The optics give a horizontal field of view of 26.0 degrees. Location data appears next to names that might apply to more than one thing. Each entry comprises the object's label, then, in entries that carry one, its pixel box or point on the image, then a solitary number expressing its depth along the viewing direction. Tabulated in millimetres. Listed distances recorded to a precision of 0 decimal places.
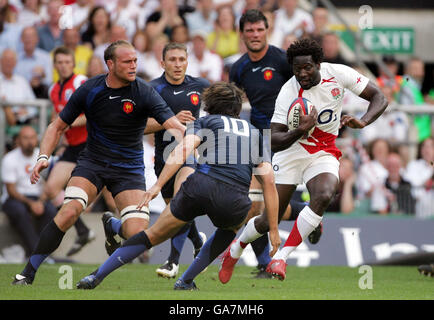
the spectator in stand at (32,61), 15712
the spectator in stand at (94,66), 14562
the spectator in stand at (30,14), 16875
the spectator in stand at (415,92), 15086
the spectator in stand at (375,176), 14383
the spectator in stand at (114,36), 16062
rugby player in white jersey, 9391
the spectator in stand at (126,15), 17000
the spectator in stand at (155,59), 16161
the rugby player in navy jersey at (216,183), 8445
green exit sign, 19234
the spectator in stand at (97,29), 16453
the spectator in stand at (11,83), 15172
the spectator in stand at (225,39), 17219
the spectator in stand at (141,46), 16328
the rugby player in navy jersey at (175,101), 10781
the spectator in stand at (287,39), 15452
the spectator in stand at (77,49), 16078
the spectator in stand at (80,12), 16875
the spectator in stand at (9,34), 16281
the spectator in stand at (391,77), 16391
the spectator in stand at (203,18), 17609
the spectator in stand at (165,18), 17031
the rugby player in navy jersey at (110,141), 9367
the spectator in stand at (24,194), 13977
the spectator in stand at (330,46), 16266
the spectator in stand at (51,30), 16453
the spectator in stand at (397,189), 14414
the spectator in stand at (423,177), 14375
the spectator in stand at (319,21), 17219
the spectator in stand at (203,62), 16281
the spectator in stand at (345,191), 14216
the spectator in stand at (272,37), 16867
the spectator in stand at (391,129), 14883
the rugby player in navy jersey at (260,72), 10938
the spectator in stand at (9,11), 16728
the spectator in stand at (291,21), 17312
